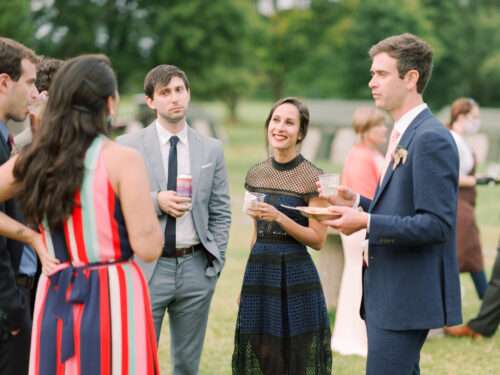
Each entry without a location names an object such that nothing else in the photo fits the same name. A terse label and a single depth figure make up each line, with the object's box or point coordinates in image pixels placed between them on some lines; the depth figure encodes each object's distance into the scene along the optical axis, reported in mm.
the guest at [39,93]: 4422
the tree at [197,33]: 28344
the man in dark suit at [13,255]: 3469
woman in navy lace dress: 4957
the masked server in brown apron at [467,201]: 8188
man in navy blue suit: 3494
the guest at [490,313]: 7336
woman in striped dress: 3150
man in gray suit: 4750
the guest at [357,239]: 6934
